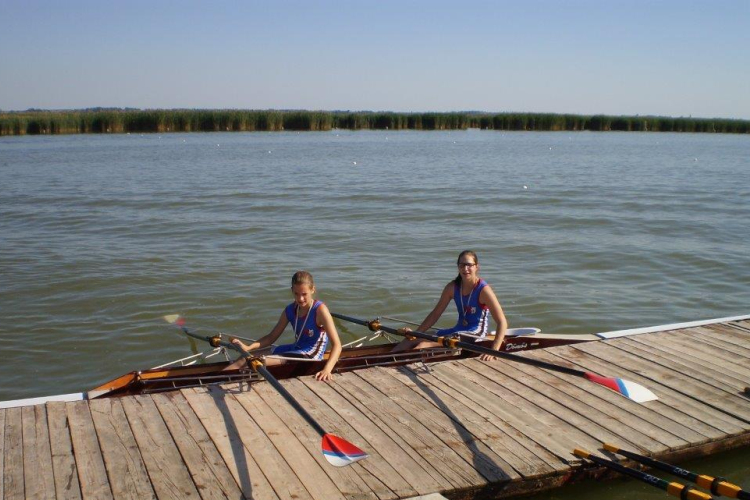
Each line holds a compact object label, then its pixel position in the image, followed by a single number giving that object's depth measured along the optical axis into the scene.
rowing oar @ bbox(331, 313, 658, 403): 5.74
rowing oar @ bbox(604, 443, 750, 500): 4.21
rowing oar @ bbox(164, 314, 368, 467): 4.77
